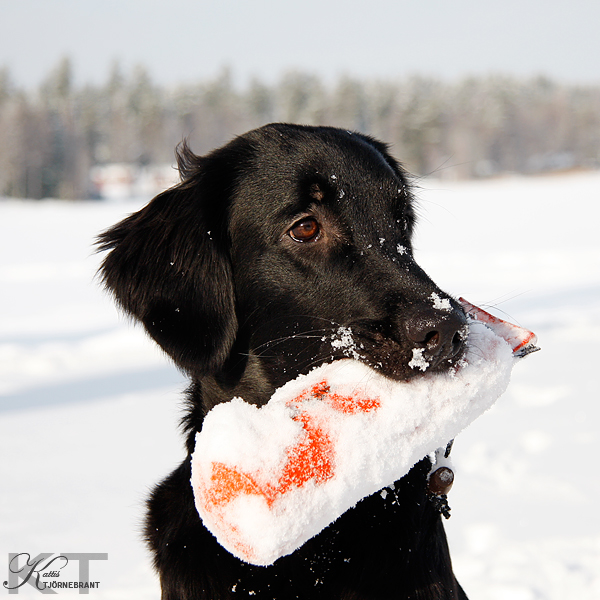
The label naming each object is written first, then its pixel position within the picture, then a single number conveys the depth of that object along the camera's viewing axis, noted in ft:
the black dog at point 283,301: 6.97
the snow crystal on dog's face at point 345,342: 6.70
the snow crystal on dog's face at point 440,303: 6.20
